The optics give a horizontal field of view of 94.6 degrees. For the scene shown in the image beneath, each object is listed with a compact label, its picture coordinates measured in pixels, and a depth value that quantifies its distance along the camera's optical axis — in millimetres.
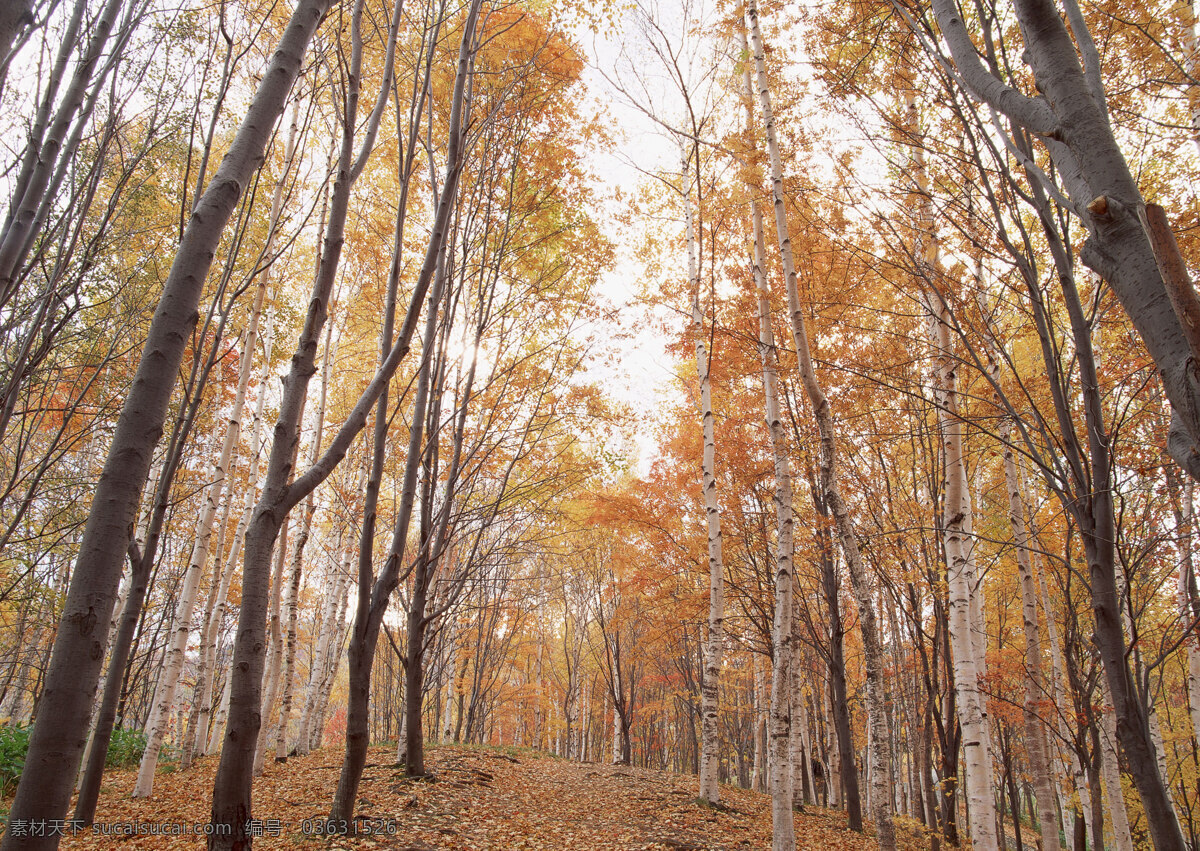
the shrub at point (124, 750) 9203
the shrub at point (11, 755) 6320
